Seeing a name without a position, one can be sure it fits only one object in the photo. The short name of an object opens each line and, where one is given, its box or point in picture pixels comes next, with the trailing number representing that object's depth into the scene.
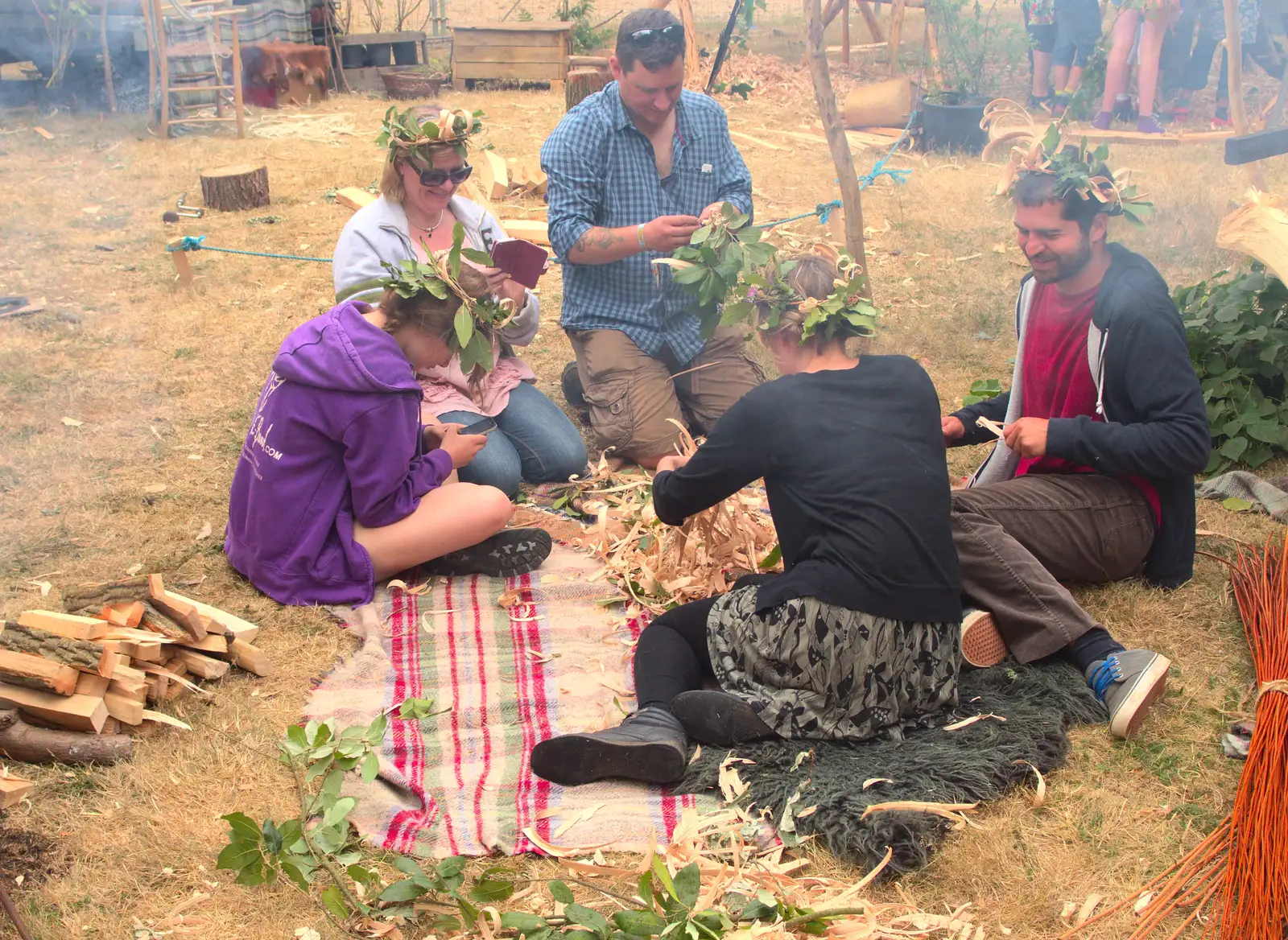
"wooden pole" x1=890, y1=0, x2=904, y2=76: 13.64
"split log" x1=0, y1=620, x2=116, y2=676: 3.36
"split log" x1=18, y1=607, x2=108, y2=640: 3.50
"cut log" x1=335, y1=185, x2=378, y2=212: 8.68
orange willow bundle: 2.62
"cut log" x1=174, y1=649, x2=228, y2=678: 3.66
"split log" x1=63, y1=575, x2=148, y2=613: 3.71
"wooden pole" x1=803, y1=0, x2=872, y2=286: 6.02
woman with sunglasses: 4.69
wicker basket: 13.90
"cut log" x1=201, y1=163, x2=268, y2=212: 9.47
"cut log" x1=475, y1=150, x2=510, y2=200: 9.65
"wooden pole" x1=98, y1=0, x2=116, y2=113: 12.93
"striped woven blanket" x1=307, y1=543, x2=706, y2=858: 3.10
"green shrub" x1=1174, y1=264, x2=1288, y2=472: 5.25
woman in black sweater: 3.15
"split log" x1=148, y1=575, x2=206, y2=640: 3.62
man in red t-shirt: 3.70
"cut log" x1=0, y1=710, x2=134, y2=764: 3.27
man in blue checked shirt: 5.18
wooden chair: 12.09
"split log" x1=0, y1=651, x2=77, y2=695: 3.31
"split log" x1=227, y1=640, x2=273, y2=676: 3.73
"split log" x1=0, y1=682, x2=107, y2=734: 3.30
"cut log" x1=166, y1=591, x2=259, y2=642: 3.79
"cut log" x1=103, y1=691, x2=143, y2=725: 3.40
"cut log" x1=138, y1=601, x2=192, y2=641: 3.60
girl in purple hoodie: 3.85
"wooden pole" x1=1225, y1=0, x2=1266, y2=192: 7.48
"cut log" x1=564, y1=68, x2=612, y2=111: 10.55
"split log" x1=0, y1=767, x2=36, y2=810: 3.06
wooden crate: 14.04
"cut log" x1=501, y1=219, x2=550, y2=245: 8.16
